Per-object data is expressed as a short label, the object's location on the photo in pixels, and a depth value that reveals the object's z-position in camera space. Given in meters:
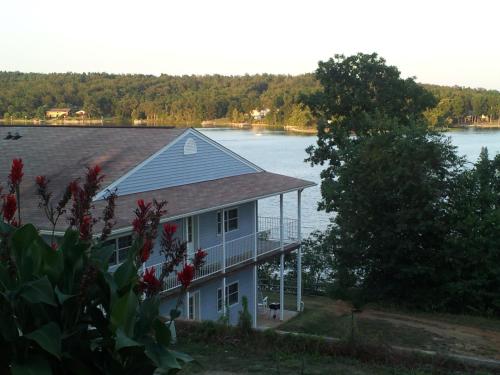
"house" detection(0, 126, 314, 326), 15.54
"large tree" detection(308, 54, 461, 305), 19.52
